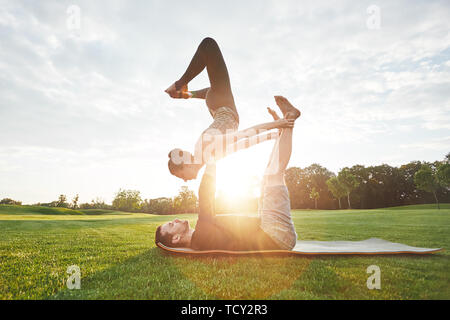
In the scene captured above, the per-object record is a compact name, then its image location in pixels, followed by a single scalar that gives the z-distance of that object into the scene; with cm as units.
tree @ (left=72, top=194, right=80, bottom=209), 5227
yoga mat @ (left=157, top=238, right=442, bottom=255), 289
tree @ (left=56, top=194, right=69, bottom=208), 5175
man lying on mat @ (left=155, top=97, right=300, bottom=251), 293
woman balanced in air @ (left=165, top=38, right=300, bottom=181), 295
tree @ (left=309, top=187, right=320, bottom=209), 4622
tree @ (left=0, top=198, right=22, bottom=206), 4217
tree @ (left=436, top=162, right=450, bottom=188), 3026
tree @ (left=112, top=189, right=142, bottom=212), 5176
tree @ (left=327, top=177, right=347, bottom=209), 4156
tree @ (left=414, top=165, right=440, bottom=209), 3238
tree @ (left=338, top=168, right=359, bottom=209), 4056
